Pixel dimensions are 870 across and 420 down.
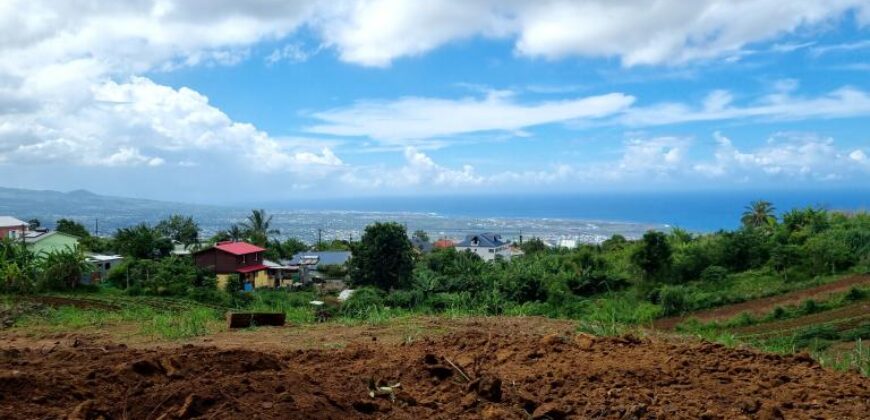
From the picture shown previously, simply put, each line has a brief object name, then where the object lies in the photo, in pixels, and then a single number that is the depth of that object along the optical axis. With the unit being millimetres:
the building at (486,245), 65125
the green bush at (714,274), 24188
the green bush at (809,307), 17375
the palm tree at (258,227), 56875
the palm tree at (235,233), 56188
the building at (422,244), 63862
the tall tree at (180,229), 58594
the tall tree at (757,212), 44938
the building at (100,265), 29841
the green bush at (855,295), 17906
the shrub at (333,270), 46781
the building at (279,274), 43625
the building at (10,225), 54375
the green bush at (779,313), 17391
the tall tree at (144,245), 40875
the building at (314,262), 44906
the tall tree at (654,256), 25250
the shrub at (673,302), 19969
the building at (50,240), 39288
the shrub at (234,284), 32875
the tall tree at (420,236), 72562
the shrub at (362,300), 15405
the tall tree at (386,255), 32656
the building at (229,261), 39281
